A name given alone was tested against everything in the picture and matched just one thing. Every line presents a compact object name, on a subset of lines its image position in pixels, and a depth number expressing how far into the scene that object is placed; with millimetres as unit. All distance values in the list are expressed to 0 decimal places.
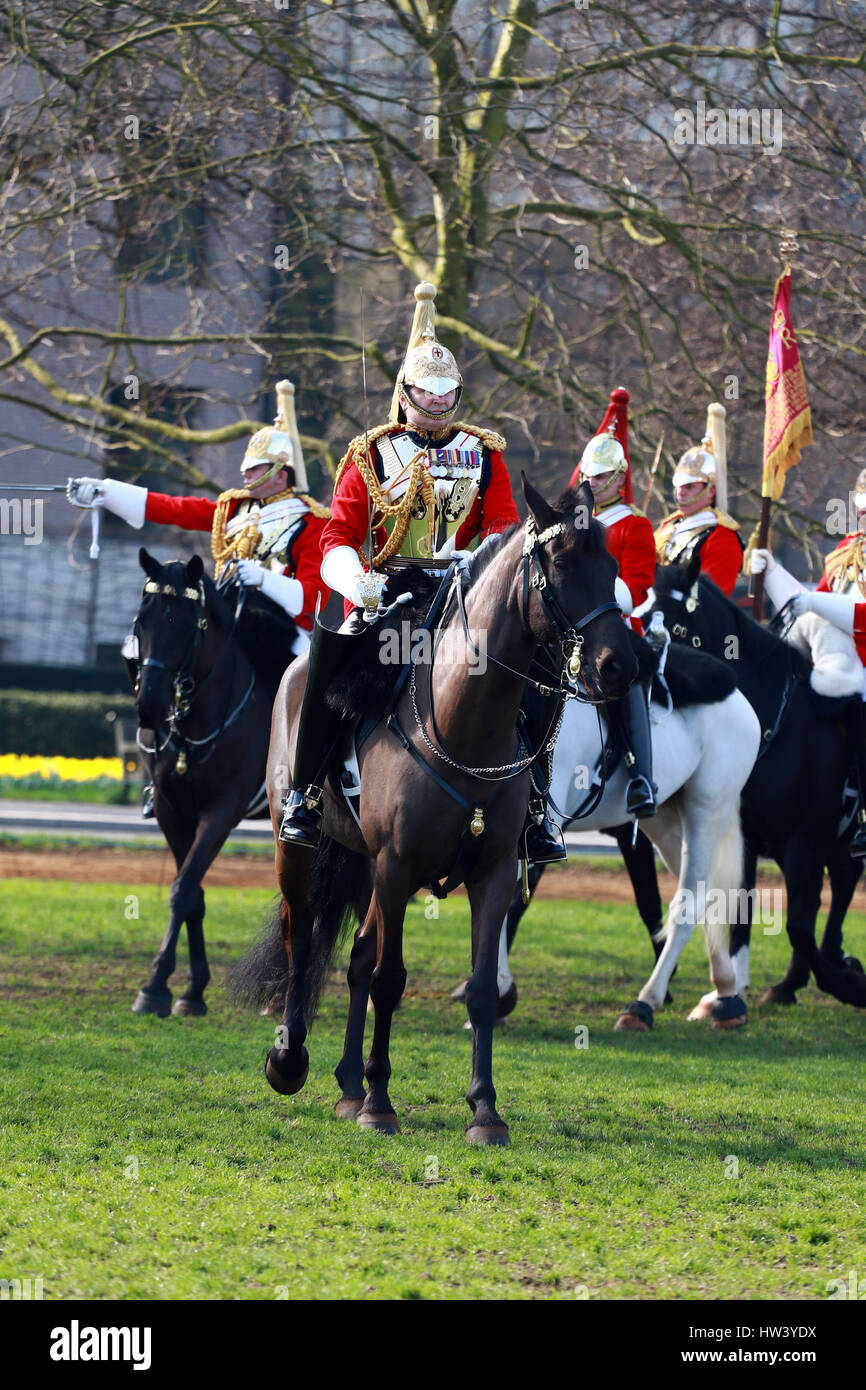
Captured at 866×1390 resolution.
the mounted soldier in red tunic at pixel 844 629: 19495
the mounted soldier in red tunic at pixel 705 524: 20906
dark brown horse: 11406
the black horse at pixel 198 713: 18156
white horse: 18375
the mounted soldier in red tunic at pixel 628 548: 17594
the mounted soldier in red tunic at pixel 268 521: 19328
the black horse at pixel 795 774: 20141
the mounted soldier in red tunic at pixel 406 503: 12953
